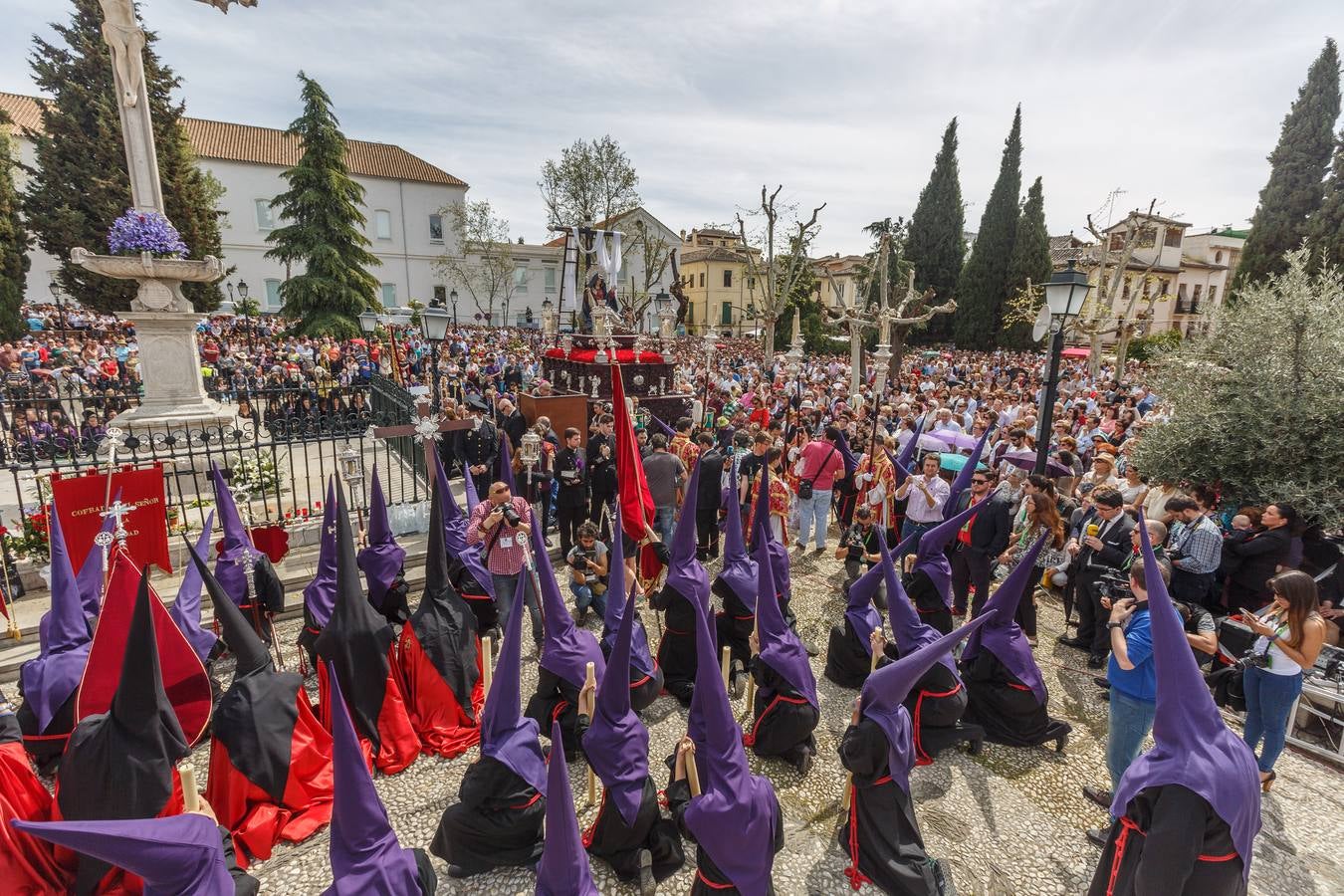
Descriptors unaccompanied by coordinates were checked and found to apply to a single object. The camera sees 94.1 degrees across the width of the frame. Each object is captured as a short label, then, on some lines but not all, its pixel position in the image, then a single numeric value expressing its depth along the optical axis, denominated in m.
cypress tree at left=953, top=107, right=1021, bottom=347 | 42.31
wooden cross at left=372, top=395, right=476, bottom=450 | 6.47
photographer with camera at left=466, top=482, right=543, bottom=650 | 5.95
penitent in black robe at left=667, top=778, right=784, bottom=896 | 3.14
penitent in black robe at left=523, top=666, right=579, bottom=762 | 4.47
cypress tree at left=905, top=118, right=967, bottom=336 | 44.25
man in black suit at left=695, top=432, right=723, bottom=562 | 8.09
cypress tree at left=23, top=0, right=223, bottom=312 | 25.48
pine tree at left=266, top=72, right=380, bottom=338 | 24.58
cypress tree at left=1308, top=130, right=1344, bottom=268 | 25.73
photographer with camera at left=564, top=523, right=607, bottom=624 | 6.34
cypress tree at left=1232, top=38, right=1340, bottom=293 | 27.58
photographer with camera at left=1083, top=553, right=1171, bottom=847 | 3.95
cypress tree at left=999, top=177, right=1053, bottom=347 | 41.31
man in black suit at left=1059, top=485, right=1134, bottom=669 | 5.97
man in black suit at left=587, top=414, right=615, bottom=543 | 8.57
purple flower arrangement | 8.95
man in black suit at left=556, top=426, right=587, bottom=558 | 8.14
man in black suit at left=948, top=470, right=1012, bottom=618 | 6.58
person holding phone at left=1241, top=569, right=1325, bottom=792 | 3.90
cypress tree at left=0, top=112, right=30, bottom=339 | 23.64
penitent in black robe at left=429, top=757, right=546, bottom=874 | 3.48
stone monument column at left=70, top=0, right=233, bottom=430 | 9.12
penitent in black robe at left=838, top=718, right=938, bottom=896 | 3.50
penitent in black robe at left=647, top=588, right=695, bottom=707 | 5.46
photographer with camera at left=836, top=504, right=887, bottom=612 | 7.11
